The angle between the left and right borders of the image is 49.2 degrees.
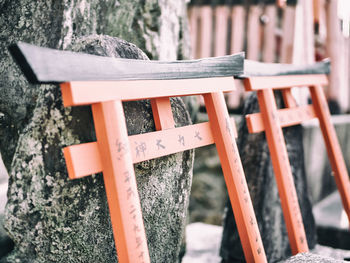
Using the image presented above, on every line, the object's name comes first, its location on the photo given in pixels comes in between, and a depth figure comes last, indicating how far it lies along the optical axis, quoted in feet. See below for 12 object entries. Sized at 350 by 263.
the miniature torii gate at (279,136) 8.48
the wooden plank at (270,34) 15.57
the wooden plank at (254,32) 15.60
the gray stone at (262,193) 10.22
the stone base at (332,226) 12.29
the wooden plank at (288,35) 15.11
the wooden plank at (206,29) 16.30
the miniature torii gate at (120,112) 4.56
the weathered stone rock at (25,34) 7.45
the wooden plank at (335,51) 18.70
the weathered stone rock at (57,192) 5.54
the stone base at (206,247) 10.78
